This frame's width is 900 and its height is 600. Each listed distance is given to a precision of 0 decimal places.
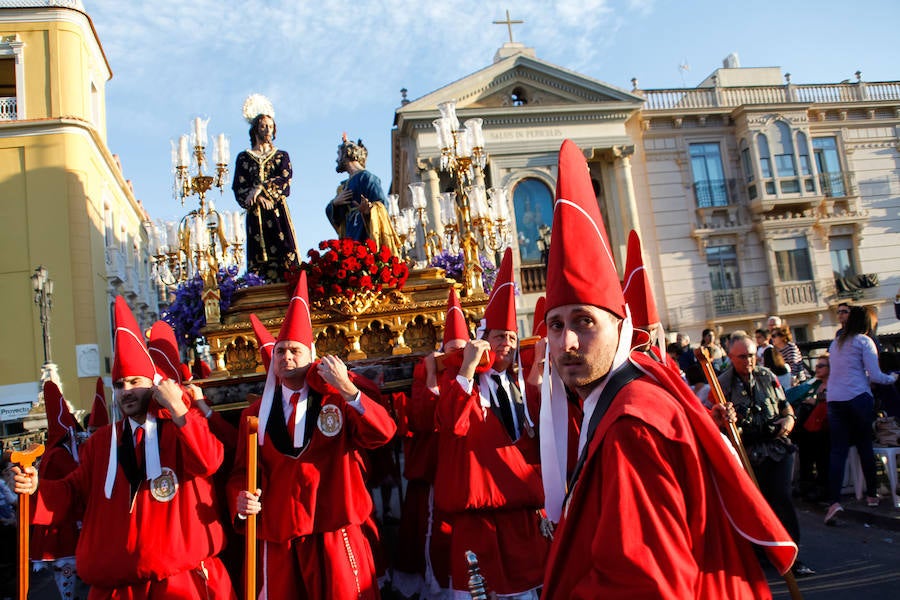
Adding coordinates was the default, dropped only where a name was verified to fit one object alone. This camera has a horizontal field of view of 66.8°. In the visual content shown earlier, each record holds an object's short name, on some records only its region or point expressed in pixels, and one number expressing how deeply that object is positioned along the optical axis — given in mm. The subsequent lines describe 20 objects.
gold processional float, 5676
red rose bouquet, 5859
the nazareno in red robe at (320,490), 3783
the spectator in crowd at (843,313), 7025
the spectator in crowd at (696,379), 6871
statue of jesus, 7043
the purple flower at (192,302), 6617
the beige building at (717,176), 23391
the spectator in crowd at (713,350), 9095
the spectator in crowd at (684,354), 8573
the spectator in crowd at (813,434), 7598
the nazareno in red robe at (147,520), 3482
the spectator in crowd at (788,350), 9414
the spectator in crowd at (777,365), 7223
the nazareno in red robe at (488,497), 4246
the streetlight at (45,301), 14875
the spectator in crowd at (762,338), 9688
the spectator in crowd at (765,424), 5191
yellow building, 20984
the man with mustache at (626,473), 1712
